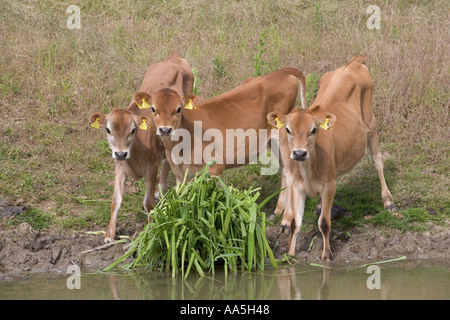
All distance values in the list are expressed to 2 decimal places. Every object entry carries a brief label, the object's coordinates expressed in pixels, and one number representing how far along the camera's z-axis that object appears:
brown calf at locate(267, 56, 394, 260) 8.54
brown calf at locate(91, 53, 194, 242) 9.41
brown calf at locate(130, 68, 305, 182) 9.22
